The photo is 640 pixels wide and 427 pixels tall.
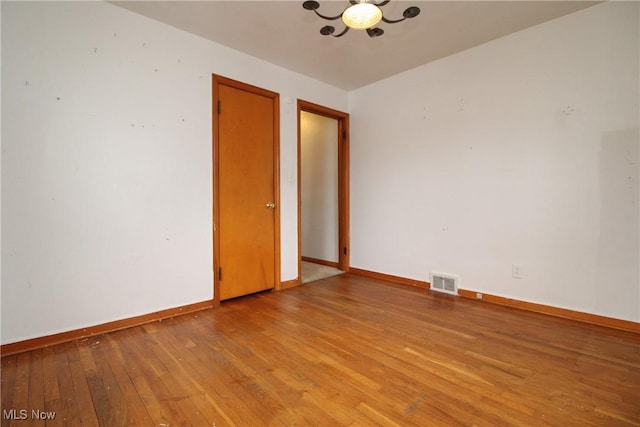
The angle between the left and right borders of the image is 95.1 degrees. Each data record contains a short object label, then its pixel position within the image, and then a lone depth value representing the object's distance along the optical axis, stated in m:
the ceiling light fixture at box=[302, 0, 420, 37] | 1.72
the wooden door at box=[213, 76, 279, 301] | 2.87
